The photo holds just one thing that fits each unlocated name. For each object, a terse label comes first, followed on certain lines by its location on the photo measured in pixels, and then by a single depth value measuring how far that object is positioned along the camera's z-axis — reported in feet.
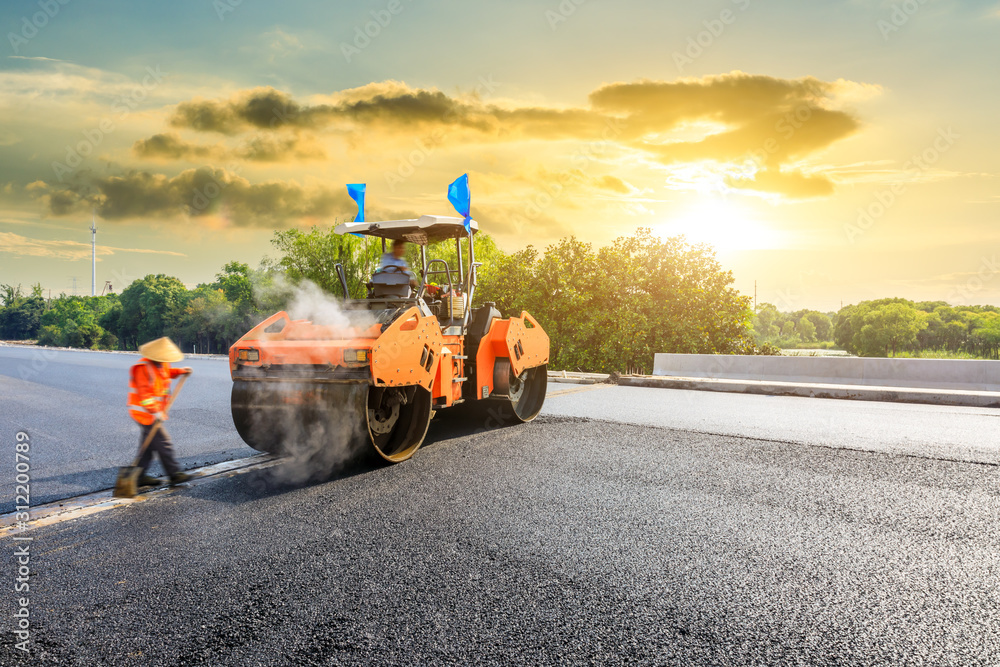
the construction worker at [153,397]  16.38
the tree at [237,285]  211.41
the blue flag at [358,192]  23.99
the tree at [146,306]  260.42
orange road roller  17.29
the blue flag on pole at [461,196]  24.31
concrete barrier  40.09
